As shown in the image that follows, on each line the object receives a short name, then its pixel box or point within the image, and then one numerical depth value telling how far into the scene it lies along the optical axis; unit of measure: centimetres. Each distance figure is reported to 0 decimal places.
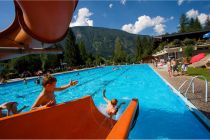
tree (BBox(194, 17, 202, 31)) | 3688
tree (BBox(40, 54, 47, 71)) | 2398
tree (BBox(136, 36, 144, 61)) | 3988
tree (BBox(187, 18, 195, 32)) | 3723
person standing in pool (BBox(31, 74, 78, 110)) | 234
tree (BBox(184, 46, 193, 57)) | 1554
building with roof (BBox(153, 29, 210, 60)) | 1674
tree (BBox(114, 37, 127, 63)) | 3910
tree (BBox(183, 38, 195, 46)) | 1797
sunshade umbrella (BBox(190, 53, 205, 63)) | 1117
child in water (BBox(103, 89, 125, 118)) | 293
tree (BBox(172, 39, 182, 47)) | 1903
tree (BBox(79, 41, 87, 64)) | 3410
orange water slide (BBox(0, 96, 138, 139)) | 160
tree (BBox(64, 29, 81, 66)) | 3012
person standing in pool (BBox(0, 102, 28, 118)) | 250
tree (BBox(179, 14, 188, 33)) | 3876
